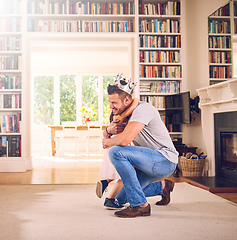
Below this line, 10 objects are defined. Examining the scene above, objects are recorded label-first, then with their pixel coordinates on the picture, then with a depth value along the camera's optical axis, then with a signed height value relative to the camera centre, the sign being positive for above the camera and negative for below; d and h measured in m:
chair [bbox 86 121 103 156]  7.95 -0.02
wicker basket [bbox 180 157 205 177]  4.61 -0.54
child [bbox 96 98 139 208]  2.48 -0.43
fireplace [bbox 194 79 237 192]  3.86 -0.08
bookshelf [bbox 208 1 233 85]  4.12 +1.08
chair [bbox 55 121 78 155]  7.79 -0.08
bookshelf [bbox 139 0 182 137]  5.77 +1.25
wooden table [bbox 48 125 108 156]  8.80 -0.07
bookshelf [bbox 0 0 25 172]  5.54 +0.73
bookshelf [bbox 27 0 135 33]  5.70 +1.89
